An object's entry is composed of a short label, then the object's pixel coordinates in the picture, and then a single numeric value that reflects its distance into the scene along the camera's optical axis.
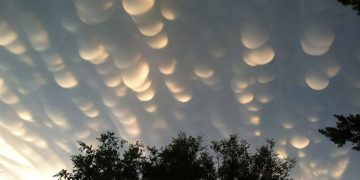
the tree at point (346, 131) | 20.75
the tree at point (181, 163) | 37.09
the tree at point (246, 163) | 37.09
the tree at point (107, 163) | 37.12
